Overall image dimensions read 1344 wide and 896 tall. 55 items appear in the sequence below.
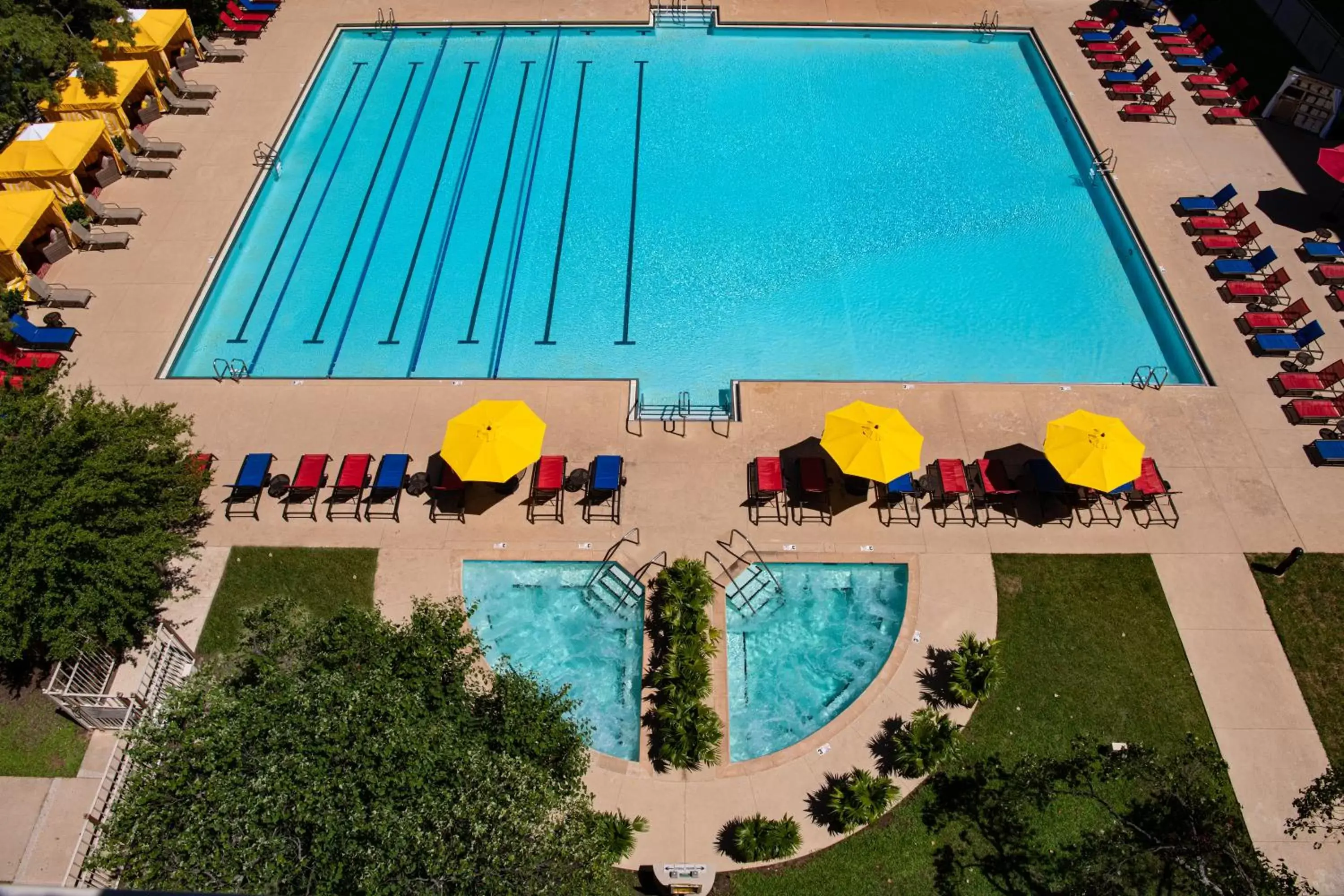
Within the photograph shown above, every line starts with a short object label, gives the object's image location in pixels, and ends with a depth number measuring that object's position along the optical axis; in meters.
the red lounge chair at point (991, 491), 18.28
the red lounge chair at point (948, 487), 18.22
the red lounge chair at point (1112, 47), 29.50
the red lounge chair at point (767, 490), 18.16
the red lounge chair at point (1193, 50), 29.30
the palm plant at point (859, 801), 14.31
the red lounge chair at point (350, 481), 18.27
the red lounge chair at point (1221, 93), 27.67
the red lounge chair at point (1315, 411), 19.78
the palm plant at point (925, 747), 14.83
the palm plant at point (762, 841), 13.99
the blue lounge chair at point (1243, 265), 22.50
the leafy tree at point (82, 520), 14.06
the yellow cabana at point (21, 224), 21.48
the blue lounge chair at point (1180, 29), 29.88
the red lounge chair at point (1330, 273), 22.53
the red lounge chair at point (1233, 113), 27.19
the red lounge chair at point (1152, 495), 18.17
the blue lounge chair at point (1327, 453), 19.02
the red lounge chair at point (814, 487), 18.17
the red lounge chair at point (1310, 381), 20.16
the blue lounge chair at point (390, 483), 18.22
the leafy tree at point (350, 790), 10.17
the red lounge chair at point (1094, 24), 30.44
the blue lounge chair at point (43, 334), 20.72
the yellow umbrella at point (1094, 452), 17.19
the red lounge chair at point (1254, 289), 22.08
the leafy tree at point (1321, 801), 11.07
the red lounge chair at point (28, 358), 20.02
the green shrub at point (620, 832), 13.95
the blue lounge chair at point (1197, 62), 28.80
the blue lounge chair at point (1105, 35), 29.80
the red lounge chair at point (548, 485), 18.27
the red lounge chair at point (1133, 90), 27.84
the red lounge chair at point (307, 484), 18.20
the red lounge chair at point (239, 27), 30.03
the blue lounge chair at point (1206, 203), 23.98
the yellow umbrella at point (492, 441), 17.28
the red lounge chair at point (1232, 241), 23.12
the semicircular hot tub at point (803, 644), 15.98
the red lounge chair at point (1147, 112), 27.27
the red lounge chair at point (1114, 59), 29.00
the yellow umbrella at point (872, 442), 17.22
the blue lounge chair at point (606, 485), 18.20
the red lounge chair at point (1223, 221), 23.48
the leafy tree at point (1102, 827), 11.68
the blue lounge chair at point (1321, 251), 23.05
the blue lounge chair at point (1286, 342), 20.75
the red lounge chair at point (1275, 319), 21.30
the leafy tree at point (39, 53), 24.36
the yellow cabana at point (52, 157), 23.03
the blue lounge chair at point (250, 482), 18.23
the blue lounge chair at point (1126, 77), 28.27
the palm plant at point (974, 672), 15.55
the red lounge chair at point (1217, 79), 28.08
